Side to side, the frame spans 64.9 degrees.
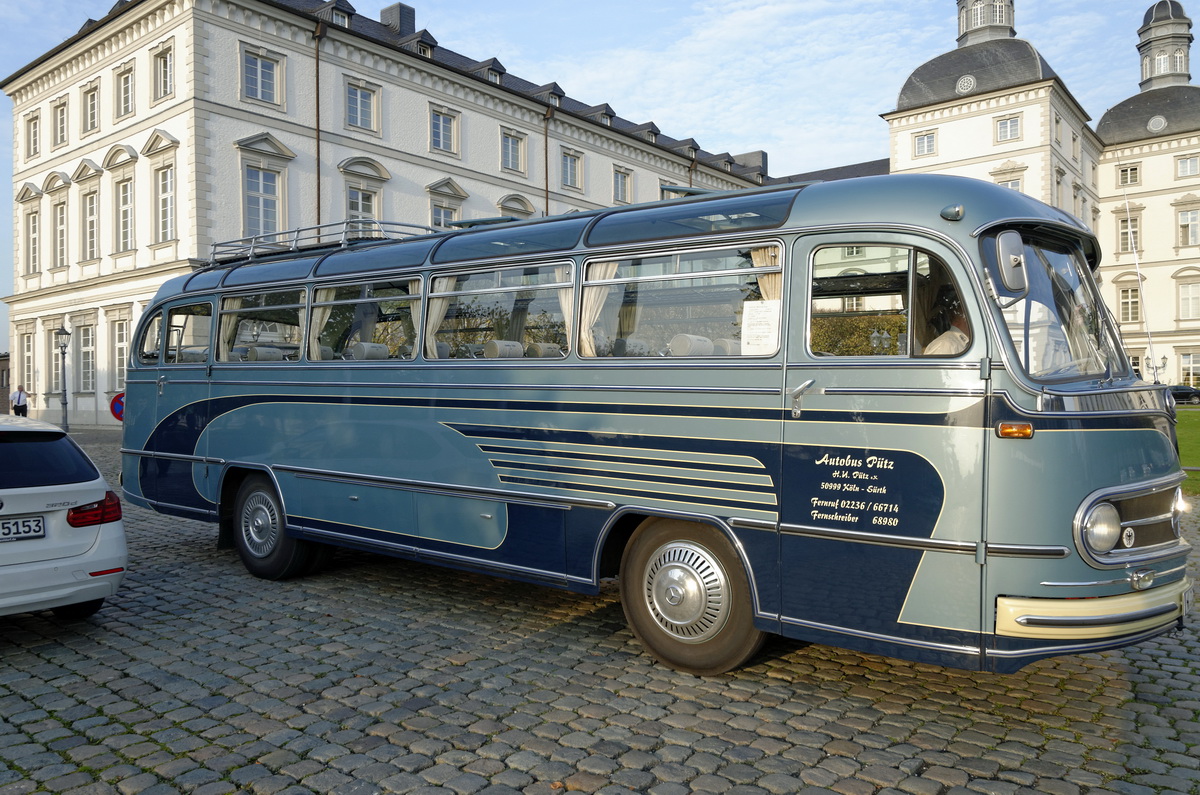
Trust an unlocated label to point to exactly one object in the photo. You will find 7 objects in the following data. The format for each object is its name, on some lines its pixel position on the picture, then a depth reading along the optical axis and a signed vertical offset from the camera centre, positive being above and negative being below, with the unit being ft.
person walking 106.83 -1.79
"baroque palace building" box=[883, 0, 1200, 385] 183.42 +50.08
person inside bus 15.20 +0.93
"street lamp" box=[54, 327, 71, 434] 103.40 +4.99
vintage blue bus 14.64 -0.76
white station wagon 19.53 -3.02
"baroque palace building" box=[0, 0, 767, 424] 98.78 +28.64
